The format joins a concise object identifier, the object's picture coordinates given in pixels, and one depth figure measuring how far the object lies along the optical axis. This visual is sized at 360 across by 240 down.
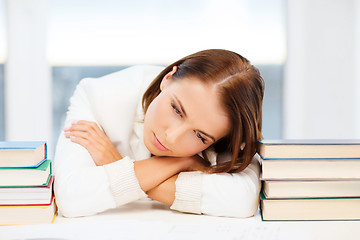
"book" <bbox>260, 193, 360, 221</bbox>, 1.04
